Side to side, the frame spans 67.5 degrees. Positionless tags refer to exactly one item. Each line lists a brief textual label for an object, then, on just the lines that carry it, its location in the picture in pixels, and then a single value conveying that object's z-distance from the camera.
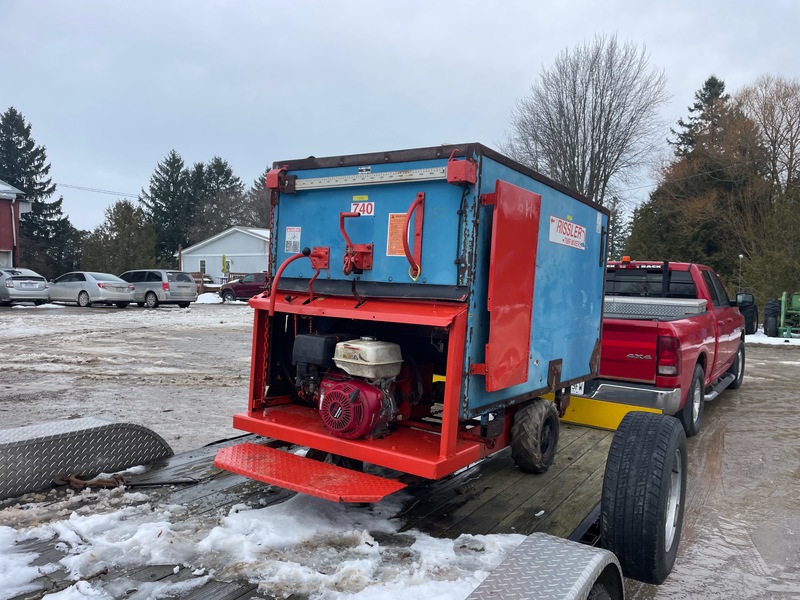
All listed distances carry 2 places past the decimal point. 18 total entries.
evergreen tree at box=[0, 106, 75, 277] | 48.56
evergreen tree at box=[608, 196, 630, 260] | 59.84
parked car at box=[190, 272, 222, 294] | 36.75
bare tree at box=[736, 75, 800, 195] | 26.44
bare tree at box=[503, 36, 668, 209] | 31.91
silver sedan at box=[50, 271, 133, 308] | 23.12
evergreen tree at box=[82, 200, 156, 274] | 40.38
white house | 46.03
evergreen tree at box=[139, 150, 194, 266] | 60.03
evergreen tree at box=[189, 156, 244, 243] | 61.47
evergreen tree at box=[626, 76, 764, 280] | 27.80
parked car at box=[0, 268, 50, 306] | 22.41
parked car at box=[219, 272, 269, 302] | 31.38
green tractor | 17.98
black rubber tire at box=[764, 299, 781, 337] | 17.97
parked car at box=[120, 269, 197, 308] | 24.00
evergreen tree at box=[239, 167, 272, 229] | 64.64
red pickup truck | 5.70
